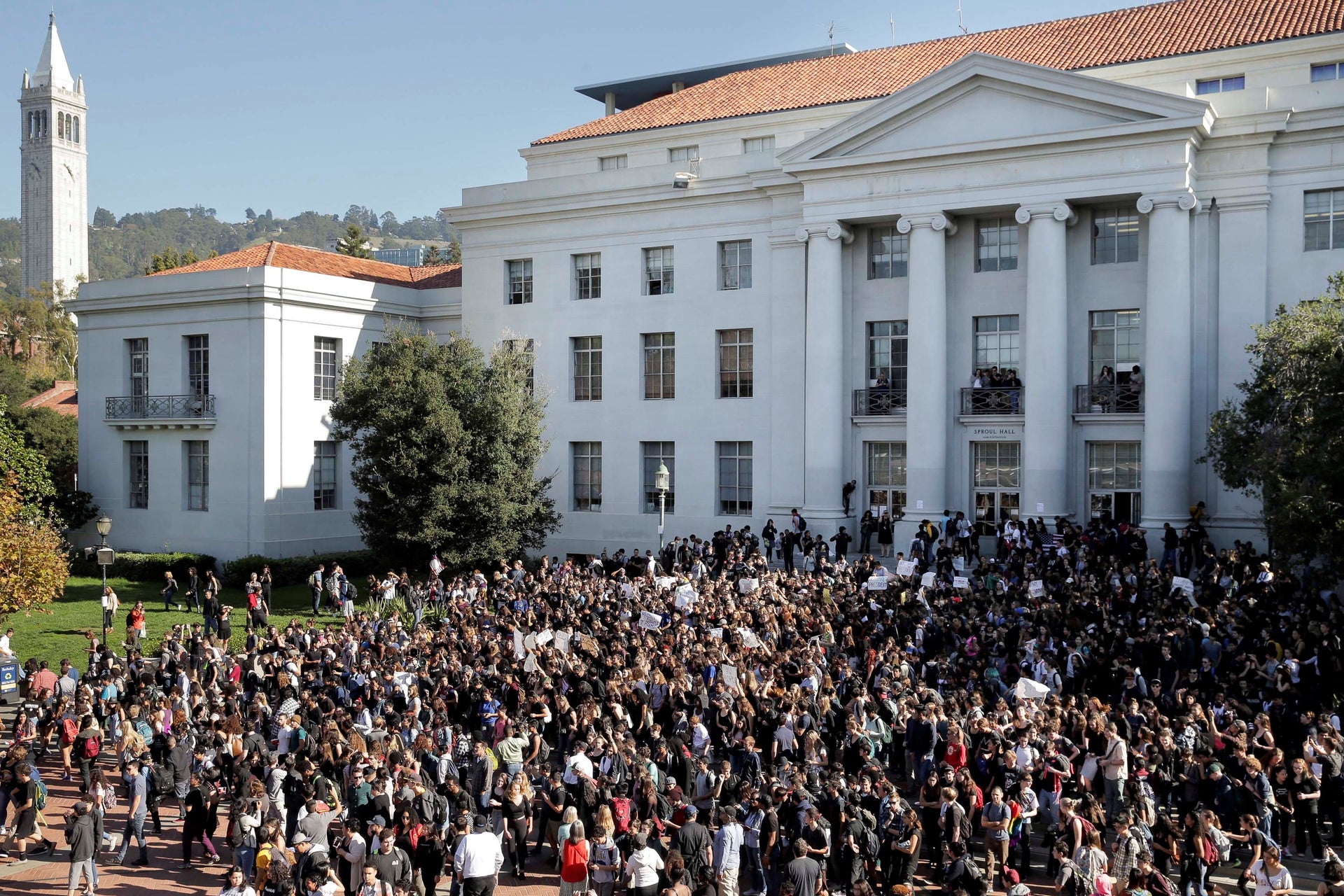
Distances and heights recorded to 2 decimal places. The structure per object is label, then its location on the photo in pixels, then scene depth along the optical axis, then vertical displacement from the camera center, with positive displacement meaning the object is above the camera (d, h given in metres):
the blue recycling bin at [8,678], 24.83 -5.10
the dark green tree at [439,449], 33.47 -0.23
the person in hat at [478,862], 13.00 -4.71
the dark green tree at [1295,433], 21.69 +0.28
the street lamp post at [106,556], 29.03 -2.91
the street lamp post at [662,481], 32.78 -1.08
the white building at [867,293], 32.28 +4.96
